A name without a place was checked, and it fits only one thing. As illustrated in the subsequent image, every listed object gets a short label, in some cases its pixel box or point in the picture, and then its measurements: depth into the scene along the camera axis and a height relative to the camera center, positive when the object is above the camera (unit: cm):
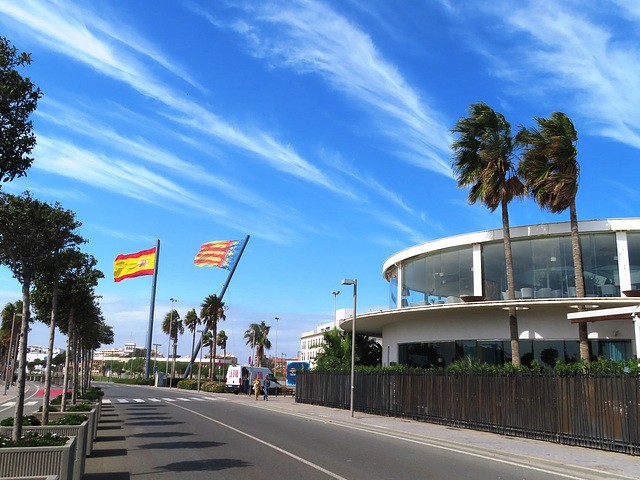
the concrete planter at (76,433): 847 -156
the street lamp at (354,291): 2387 +247
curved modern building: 2189 +230
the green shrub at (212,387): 5100 -402
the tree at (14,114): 763 +329
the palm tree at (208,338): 8794 +105
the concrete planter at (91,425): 1158 -190
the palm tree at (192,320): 8381 +373
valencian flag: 5878 +971
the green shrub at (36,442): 752 -138
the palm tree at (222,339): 9550 +98
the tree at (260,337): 11381 +168
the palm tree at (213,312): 7181 +429
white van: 4716 -282
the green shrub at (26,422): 958 -149
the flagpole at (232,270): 6906 +949
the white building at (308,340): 13775 +139
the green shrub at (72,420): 1029 -146
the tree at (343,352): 3644 -44
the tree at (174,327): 9346 +300
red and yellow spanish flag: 5600 +808
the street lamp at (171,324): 9000 +339
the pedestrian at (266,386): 3700 -281
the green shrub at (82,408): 1428 -171
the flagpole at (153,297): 7169 +617
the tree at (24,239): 927 +185
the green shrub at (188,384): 5797 -432
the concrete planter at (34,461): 713 -154
